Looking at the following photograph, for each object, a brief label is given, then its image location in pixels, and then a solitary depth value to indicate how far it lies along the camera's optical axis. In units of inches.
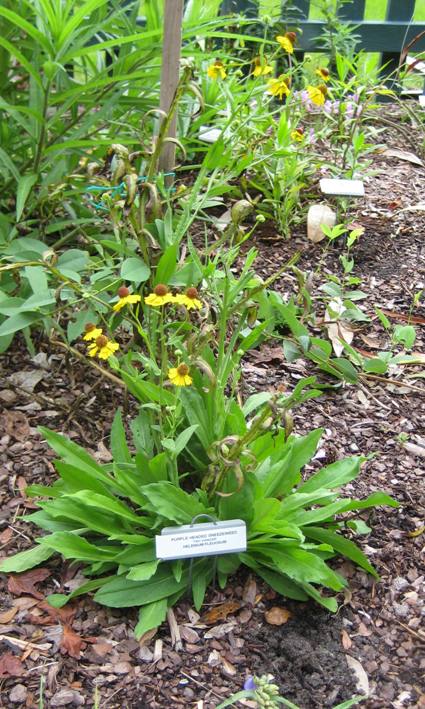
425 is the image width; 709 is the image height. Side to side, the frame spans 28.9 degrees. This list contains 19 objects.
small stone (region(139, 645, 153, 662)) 62.7
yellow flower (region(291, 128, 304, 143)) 112.0
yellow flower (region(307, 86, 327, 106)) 99.0
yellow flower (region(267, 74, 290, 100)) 94.3
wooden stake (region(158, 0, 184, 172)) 80.5
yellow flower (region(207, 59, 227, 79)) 92.3
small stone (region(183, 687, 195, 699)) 60.2
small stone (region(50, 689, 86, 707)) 59.2
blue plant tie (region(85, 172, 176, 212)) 79.7
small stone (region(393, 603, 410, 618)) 67.1
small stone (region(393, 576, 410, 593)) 69.2
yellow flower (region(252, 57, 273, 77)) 98.2
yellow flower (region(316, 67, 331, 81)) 104.6
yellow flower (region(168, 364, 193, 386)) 59.3
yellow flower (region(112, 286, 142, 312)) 64.2
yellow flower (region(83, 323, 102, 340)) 63.6
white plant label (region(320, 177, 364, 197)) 111.6
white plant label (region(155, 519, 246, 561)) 61.7
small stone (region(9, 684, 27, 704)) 59.7
